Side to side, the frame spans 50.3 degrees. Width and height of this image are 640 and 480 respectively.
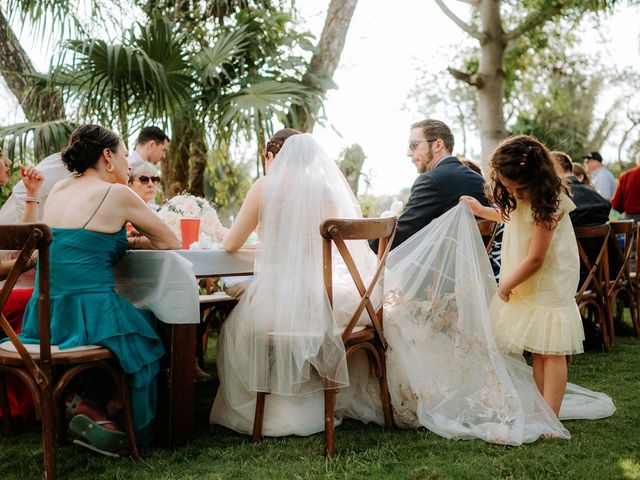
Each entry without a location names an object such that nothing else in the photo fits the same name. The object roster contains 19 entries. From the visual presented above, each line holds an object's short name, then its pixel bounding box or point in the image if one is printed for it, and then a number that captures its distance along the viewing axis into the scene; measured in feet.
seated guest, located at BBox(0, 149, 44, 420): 11.96
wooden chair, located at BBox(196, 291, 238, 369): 14.47
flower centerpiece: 12.81
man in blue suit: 12.99
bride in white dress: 10.16
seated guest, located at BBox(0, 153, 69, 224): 13.41
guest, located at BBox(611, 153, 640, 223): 26.12
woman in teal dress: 9.56
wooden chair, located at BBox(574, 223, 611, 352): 16.70
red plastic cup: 12.16
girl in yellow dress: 10.43
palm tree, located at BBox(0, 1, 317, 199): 20.65
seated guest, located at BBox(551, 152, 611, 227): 17.29
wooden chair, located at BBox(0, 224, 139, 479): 8.41
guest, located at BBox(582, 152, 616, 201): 31.30
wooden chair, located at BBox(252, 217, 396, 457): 9.84
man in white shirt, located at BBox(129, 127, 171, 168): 19.24
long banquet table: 10.18
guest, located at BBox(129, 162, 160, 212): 15.62
